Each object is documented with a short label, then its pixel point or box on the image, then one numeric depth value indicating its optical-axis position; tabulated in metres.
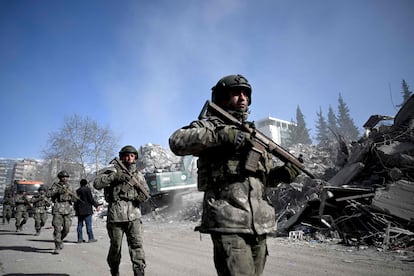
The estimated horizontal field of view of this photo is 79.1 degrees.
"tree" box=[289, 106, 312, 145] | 56.67
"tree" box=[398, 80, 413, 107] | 46.59
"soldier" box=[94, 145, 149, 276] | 3.64
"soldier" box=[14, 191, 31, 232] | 11.66
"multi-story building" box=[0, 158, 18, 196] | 119.79
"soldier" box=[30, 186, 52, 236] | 9.87
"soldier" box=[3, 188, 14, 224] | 16.16
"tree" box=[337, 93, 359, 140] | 60.89
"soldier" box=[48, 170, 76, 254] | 6.38
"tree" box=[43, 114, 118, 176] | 33.22
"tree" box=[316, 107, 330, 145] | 63.88
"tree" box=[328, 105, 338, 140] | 67.19
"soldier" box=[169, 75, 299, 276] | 1.84
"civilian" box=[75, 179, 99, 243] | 7.78
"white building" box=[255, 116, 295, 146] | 55.82
